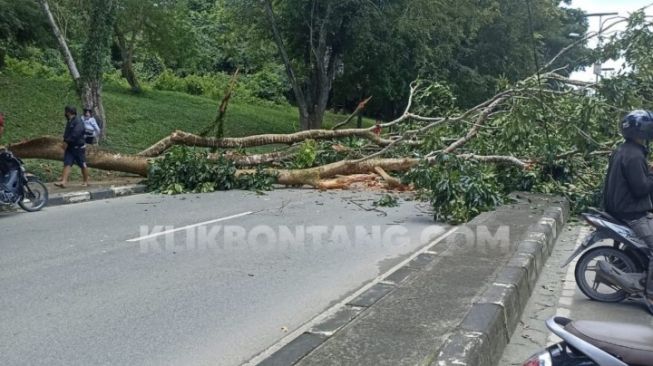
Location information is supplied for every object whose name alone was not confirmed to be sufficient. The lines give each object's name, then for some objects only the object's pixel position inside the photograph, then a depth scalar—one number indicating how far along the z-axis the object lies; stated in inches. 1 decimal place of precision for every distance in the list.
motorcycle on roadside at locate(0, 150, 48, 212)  434.9
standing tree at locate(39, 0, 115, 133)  653.9
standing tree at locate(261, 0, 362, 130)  962.7
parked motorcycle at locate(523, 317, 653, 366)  120.9
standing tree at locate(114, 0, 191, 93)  1074.7
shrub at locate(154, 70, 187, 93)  1422.0
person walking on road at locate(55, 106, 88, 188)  535.8
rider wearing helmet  235.6
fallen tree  457.1
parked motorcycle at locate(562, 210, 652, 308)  242.2
